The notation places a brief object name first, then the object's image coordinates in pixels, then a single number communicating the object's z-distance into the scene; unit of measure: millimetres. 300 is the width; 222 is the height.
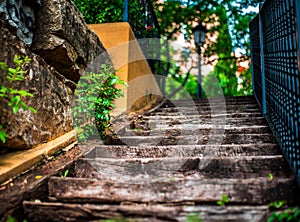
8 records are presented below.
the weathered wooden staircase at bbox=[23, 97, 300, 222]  1300
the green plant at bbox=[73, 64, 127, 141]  2297
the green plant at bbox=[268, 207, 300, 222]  1156
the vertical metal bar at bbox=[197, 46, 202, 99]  7277
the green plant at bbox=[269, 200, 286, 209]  1278
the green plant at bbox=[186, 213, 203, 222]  1169
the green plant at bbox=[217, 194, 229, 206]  1372
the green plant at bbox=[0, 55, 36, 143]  1452
